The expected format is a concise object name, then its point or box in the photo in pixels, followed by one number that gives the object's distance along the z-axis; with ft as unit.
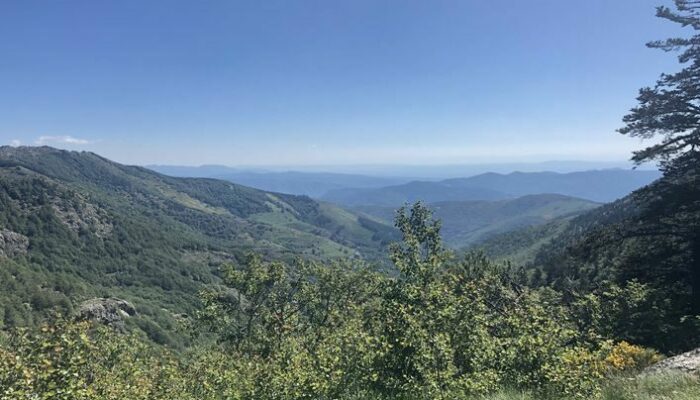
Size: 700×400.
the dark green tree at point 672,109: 86.63
